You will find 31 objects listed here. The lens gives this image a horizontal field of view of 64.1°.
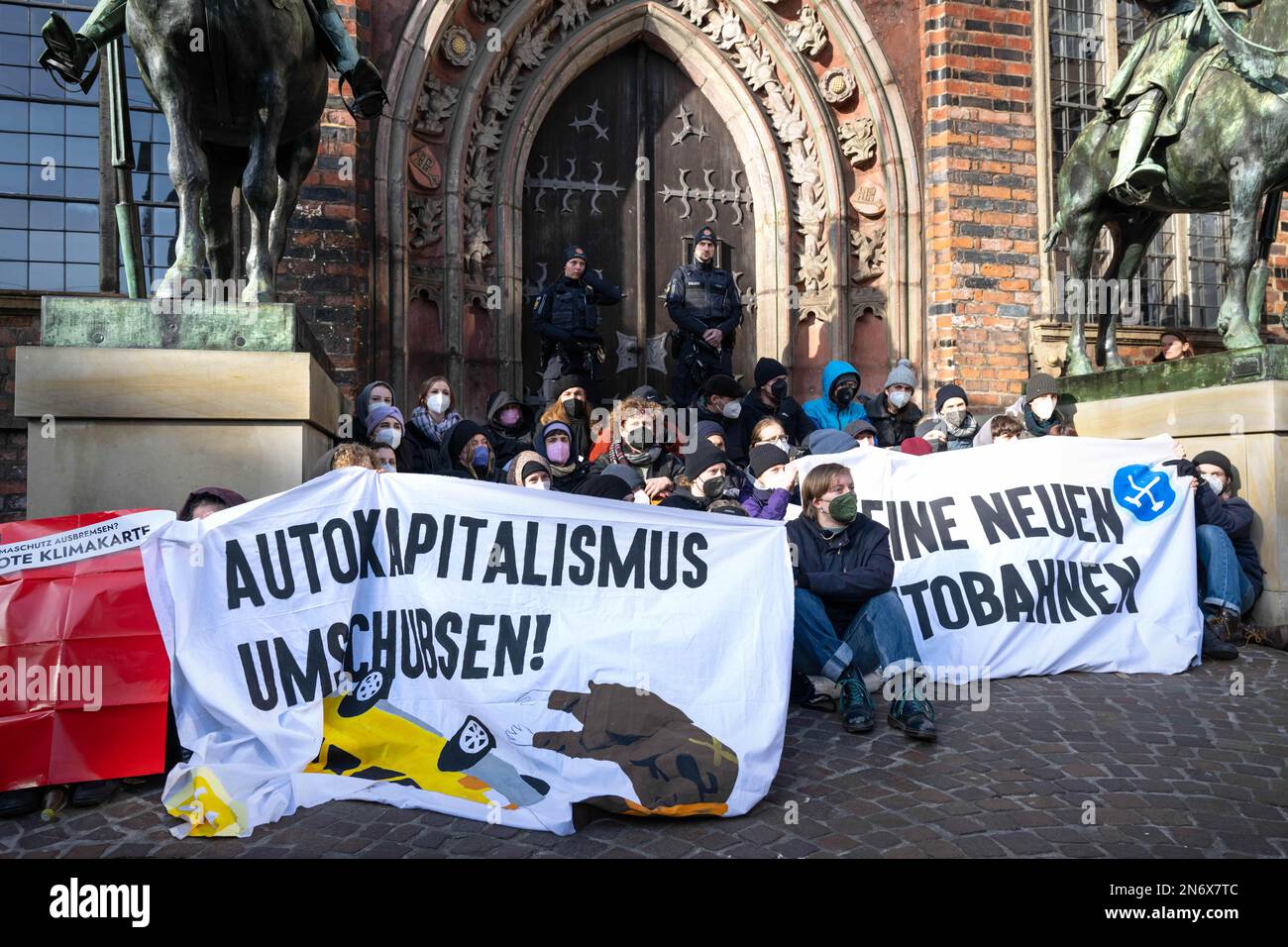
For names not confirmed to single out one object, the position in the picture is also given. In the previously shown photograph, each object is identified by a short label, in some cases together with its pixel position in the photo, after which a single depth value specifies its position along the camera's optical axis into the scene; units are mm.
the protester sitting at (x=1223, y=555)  6164
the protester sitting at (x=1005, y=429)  7328
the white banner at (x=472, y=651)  3721
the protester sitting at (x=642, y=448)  6637
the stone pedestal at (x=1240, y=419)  6617
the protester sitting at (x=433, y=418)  7312
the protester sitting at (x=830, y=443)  7160
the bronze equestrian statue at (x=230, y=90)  5074
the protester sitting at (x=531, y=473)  5777
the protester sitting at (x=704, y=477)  5855
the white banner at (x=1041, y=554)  5598
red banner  3758
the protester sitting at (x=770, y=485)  5828
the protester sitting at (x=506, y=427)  7727
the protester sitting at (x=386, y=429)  6574
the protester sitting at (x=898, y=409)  9047
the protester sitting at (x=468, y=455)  7020
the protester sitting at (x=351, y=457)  4980
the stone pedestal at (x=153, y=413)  5082
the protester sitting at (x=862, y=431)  7831
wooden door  10656
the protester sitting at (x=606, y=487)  5883
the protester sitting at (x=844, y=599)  4824
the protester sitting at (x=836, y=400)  8938
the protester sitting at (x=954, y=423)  8406
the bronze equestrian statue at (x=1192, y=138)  6734
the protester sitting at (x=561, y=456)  6727
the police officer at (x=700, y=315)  9164
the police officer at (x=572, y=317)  9016
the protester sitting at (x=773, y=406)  8289
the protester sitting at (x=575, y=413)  7344
